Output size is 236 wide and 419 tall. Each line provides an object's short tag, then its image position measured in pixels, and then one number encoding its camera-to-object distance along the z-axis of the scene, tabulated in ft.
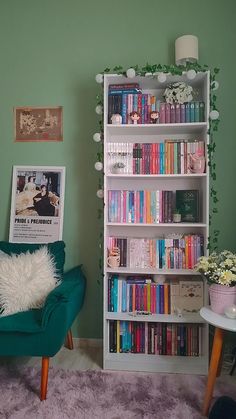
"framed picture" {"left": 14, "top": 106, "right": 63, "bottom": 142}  8.39
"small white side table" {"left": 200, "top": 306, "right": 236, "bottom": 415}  5.77
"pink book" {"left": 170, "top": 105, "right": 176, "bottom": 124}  7.38
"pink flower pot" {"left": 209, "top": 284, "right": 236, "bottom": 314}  6.14
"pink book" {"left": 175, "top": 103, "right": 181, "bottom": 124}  7.35
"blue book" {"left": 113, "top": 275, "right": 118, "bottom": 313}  7.52
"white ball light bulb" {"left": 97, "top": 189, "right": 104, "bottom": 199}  7.47
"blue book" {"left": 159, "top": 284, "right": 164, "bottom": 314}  7.48
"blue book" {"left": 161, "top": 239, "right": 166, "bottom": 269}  7.54
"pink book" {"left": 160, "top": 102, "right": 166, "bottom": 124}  7.41
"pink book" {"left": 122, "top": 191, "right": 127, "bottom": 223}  7.54
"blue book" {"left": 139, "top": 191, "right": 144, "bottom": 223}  7.52
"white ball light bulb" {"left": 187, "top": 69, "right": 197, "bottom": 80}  6.87
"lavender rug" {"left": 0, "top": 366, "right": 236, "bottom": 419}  5.78
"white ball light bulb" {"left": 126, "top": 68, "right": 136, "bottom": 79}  6.91
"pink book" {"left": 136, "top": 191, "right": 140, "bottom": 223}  7.52
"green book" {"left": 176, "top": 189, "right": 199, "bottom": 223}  7.43
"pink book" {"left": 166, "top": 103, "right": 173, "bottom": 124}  7.40
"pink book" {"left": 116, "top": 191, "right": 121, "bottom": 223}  7.55
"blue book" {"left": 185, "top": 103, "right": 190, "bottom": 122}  7.29
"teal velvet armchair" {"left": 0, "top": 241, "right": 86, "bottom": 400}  6.02
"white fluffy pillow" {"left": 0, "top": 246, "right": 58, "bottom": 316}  6.63
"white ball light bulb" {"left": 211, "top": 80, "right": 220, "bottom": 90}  6.98
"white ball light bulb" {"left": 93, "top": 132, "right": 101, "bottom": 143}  7.20
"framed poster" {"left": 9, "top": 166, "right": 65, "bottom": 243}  8.37
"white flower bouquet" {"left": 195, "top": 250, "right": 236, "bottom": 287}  6.15
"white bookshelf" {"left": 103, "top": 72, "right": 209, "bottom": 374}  7.15
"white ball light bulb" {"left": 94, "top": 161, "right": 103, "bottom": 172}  7.25
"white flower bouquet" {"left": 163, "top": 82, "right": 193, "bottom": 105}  7.30
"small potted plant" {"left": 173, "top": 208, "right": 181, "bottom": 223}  7.41
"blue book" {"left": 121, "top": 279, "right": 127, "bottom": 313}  7.54
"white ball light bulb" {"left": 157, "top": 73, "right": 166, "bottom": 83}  6.92
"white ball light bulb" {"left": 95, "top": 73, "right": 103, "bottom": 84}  7.05
